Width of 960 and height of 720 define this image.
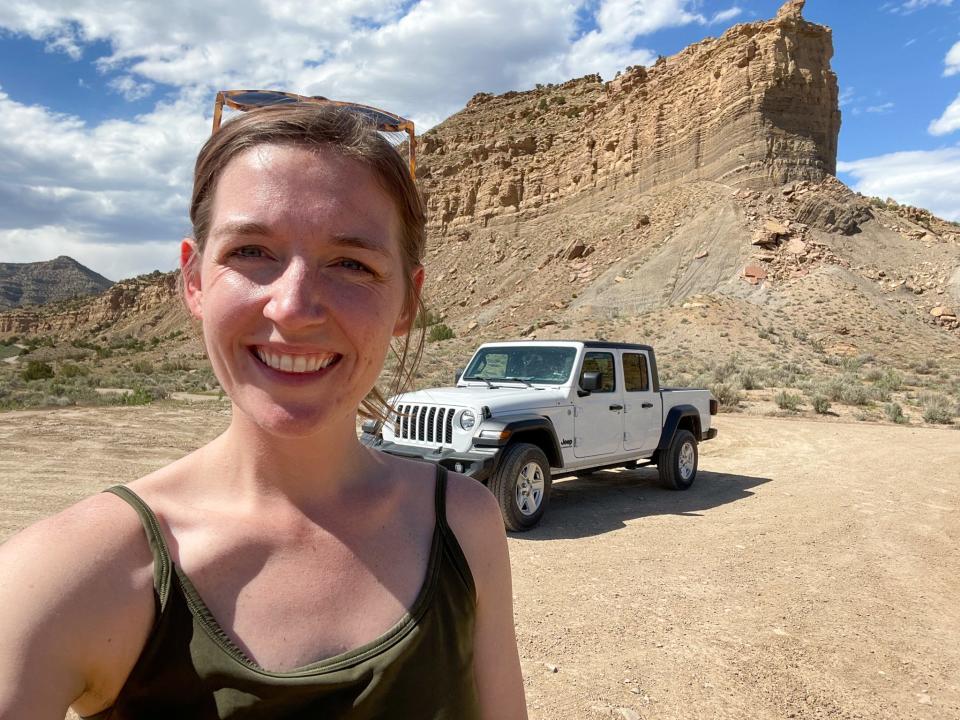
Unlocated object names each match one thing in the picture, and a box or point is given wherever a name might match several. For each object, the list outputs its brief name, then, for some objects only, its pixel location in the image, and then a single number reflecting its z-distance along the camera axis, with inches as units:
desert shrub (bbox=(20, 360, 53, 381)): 1082.1
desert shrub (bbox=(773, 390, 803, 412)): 693.3
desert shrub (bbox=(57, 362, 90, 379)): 1134.2
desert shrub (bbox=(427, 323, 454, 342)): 1620.3
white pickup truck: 269.6
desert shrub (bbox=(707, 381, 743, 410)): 711.7
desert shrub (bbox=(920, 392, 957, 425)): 645.3
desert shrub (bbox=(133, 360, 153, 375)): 1397.6
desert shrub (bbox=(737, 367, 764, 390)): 813.2
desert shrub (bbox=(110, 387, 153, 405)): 746.2
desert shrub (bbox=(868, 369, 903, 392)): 827.3
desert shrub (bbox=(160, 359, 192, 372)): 1466.5
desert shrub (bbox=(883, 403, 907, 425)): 643.5
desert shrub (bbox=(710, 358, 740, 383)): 874.0
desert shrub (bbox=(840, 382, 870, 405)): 727.1
